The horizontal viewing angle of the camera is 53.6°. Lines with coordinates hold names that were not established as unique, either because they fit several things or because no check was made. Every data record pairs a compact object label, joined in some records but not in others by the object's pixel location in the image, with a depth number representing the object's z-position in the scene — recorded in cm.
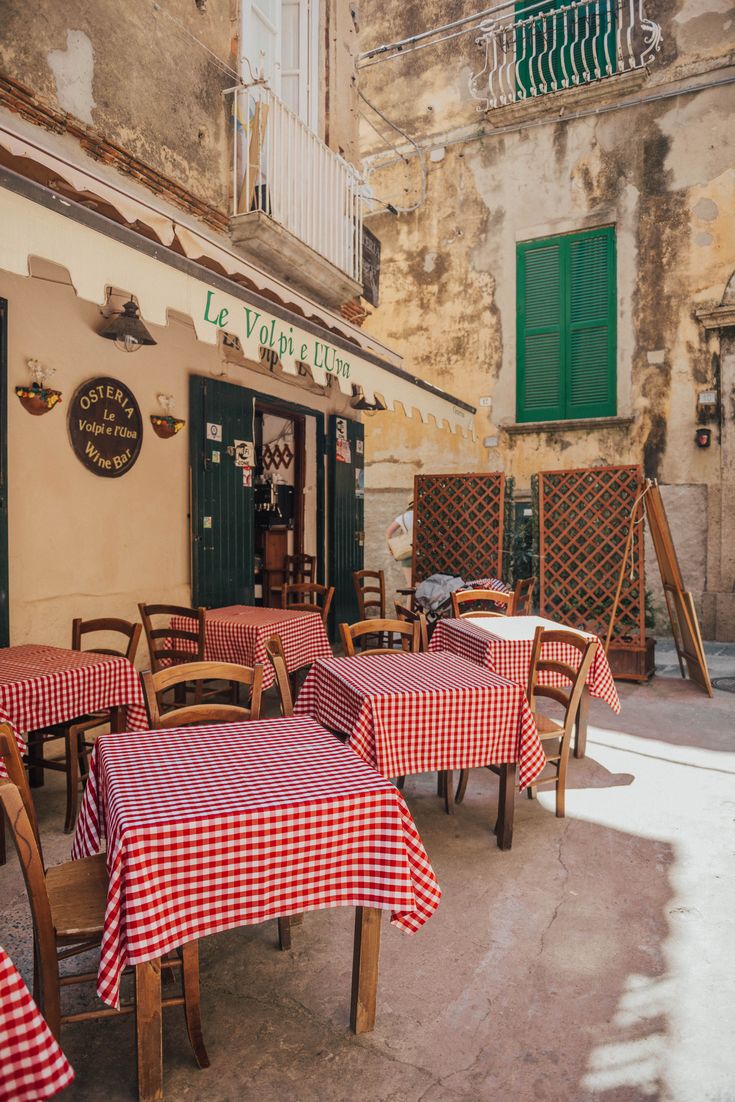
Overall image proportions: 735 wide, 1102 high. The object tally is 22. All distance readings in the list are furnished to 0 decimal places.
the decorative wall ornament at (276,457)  878
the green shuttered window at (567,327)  927
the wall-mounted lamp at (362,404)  852
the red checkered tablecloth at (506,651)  417
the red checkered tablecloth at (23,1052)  116
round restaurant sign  498
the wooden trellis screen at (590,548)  674
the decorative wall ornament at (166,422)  563
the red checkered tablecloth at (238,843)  156
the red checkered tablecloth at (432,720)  279
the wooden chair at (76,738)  326
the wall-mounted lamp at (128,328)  478
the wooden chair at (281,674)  270
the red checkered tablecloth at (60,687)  301
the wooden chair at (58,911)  156
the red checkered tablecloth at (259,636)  453
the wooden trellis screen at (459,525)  781
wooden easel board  583
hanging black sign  805
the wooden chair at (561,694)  338
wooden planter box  639
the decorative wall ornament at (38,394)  452
